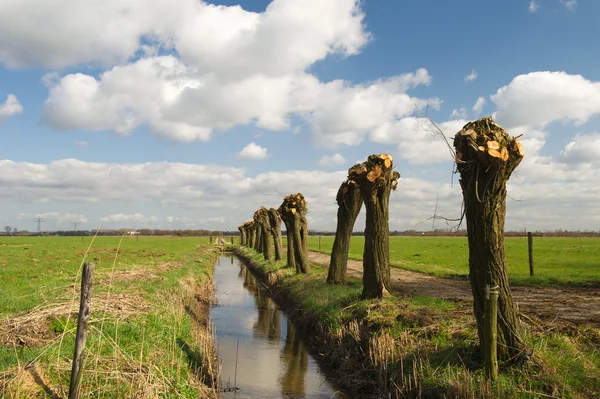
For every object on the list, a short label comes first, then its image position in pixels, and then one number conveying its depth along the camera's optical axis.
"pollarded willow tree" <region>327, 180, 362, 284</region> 17.14
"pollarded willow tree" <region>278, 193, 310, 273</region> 22.55
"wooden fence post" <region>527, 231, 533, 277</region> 21.29
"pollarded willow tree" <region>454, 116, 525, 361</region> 7.15
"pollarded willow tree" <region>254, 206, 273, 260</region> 36.44
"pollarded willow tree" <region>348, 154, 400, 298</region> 12.77
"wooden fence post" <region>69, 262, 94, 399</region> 5.93
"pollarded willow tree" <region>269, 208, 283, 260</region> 32.58
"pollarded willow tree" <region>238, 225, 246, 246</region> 77.09
